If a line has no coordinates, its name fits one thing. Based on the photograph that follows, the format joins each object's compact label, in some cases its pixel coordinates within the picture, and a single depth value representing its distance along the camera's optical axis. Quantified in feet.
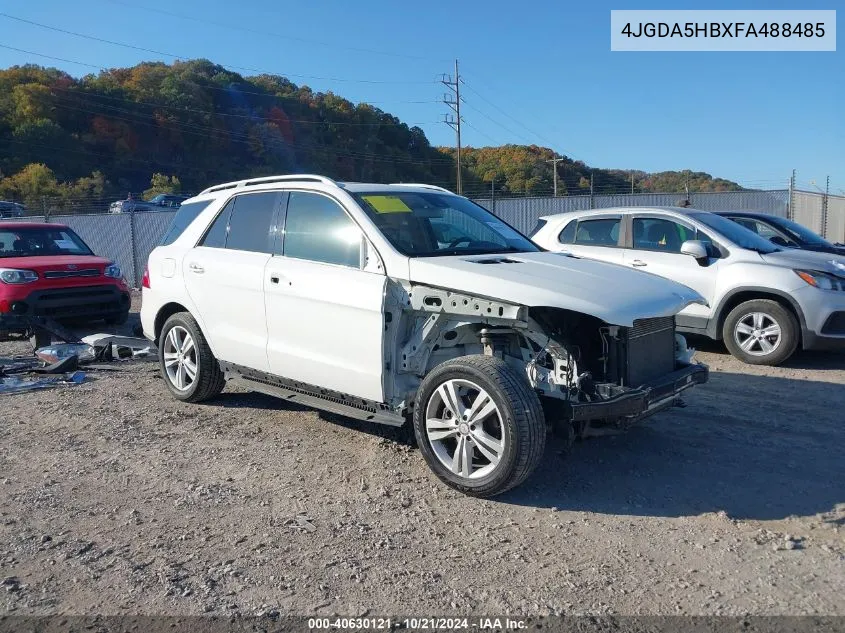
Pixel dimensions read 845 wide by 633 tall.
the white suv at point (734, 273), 23.61
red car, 29.30
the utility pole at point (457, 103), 144.34
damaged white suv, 13.19
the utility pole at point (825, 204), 66.08
